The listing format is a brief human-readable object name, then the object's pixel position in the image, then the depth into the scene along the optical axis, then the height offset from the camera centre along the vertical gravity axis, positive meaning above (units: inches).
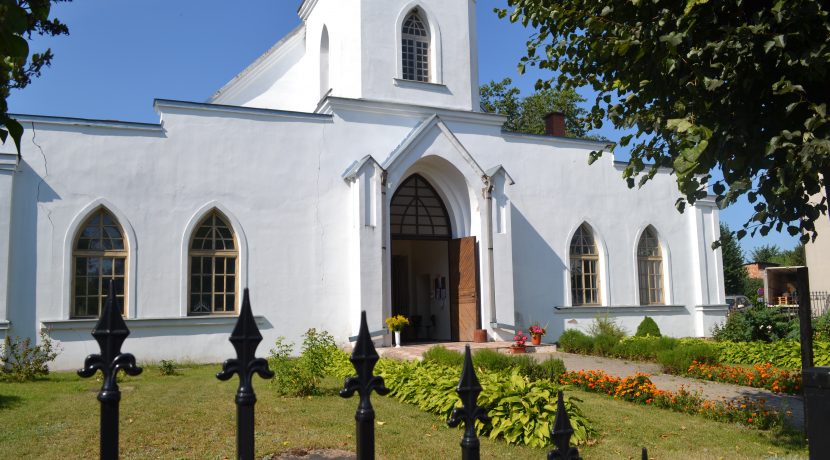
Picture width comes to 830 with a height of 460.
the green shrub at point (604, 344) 631.2 -42.9
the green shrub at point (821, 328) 629.8 -33.3
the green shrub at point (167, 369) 514.0 -46.7
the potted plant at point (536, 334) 662.5 -33.6
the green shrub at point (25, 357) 483.5 -35.9
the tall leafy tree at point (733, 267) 1803.4 +74.5
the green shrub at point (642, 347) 579.2 -43.1
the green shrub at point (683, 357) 512.1 -46.0
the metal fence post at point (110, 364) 95.3 -8.0
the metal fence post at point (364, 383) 107.5 -13.0
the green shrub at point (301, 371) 392.5 -39.2
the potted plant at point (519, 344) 617.6 -40.4
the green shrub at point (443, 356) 471.5 -39.1
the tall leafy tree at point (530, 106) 1562.5 +446.3
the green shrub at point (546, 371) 454.9 -48.0
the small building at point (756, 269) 2343.8 +93.1
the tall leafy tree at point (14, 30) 107.2 +44.7
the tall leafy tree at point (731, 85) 213.0 +72.7
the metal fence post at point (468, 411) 110.7 -18.1
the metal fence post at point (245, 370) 101.7 -9.8
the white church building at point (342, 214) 584.1 +88.0
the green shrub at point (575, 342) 655.8 -42.1
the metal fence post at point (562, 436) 121.3 -24.5
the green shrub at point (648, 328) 751.1 -34.4
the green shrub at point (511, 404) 293.0 -49.0
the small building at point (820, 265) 1301.7 +54.8
